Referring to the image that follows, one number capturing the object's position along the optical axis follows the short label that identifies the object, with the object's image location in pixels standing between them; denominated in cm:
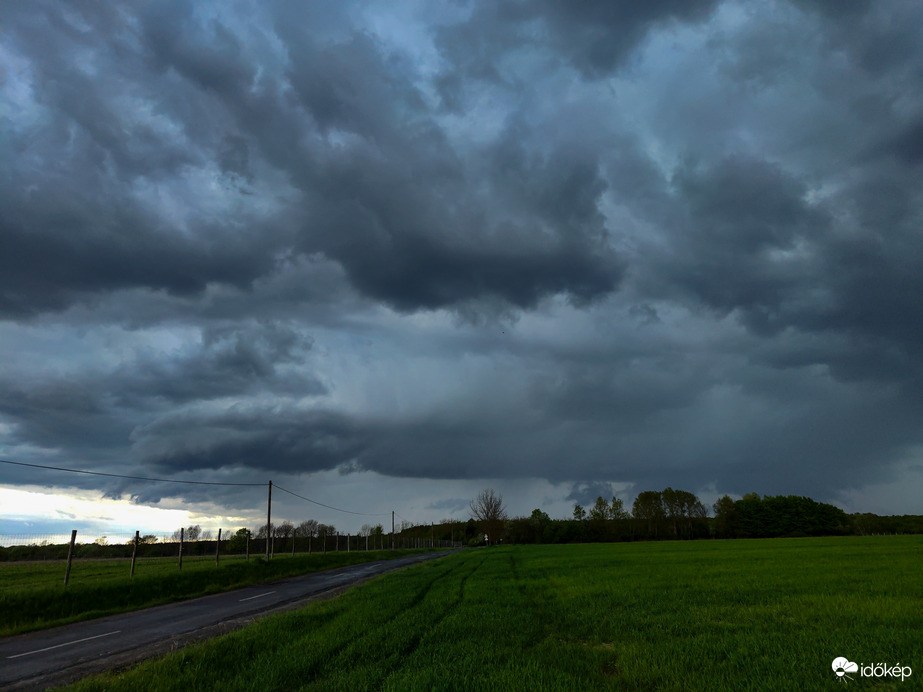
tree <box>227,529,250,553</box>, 9006
